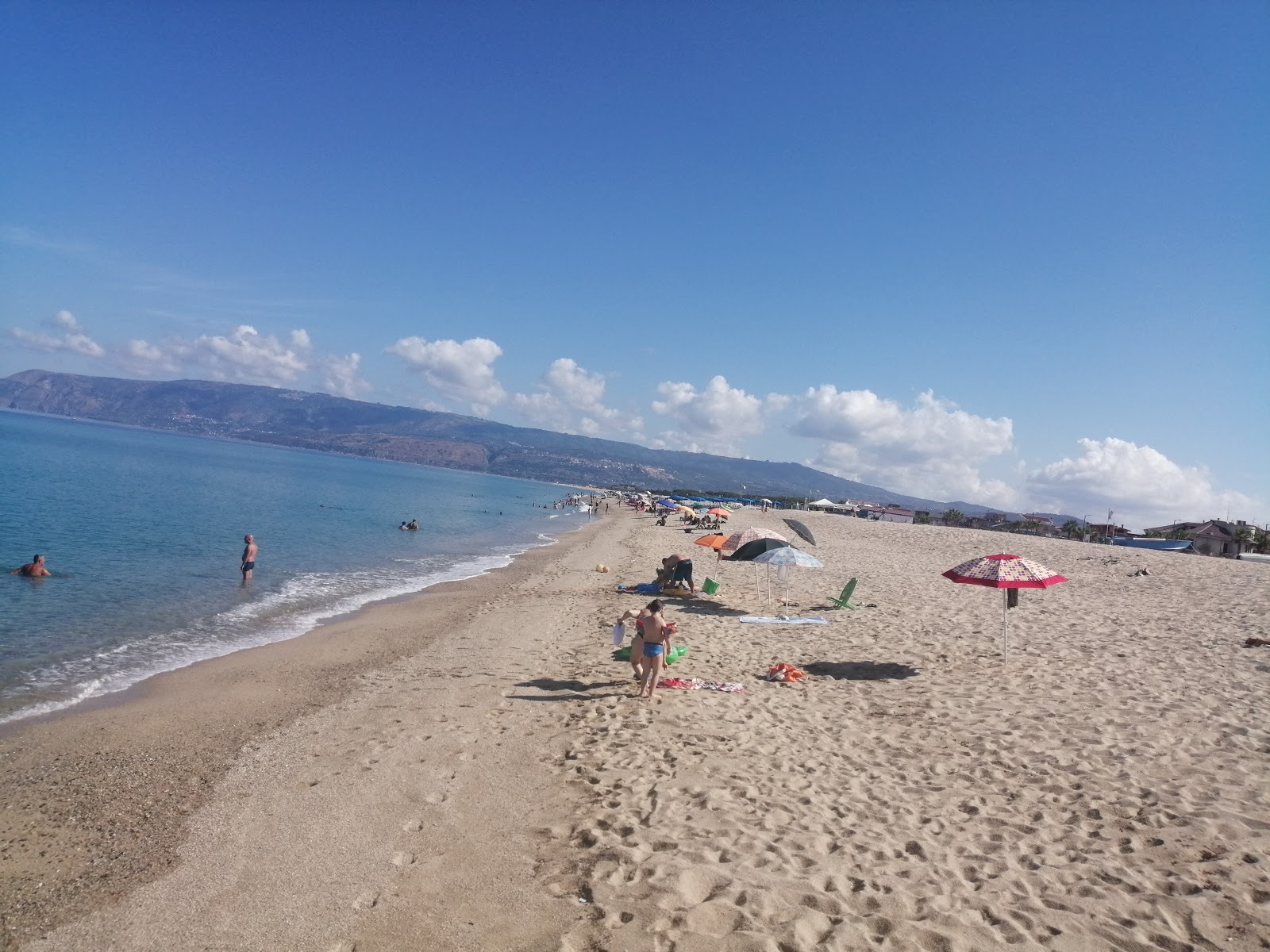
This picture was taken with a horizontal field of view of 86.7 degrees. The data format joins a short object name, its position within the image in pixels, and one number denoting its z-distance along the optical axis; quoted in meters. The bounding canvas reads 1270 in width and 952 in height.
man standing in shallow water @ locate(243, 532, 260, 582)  19.73
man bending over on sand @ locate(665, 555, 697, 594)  17.66
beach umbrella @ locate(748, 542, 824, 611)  13.06
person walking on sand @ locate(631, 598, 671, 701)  8.84
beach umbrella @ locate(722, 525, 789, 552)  14.23
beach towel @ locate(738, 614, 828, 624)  14.00
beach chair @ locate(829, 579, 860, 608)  15.52
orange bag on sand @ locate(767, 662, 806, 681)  9.82
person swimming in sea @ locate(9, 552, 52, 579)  17.06
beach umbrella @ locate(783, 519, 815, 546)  16.09
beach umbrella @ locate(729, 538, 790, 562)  13.65
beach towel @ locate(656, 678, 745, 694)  9.34
